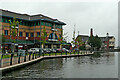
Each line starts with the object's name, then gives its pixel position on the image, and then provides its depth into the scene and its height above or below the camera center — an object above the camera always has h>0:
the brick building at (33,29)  57.72 +4.41
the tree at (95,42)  98.38 -0.67
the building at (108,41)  120.50 -0.05
